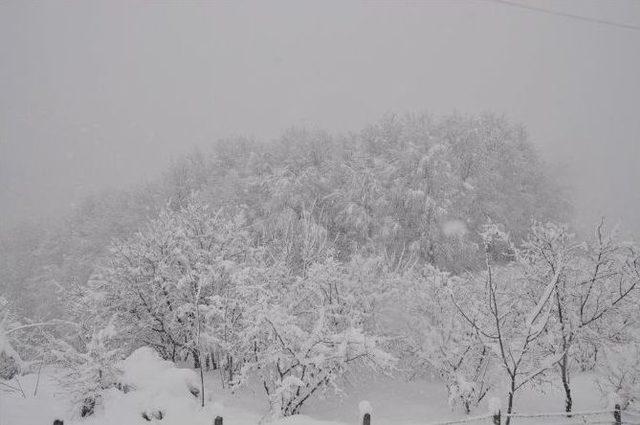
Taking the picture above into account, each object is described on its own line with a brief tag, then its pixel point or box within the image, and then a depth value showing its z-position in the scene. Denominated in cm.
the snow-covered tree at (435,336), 1155
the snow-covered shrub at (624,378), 971
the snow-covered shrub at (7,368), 1312
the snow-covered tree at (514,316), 870
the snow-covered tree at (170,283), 1286
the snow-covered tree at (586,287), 1002
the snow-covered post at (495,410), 763
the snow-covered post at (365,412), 742
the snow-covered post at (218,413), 773
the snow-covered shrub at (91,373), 943
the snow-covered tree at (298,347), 981
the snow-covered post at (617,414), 860
